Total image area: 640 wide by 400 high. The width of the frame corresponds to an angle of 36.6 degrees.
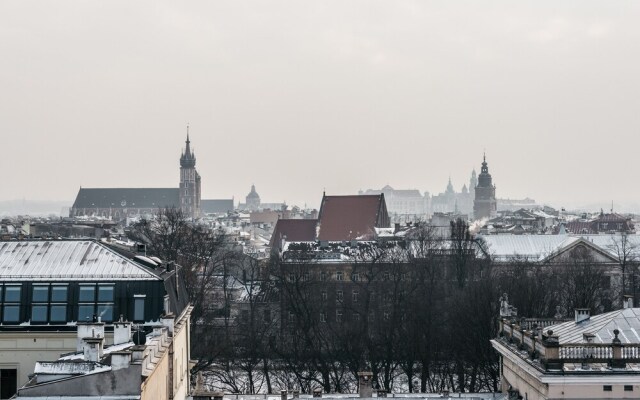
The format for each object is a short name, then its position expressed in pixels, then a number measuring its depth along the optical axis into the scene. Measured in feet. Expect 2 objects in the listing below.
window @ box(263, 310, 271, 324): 256.85
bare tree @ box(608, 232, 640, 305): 264.52
